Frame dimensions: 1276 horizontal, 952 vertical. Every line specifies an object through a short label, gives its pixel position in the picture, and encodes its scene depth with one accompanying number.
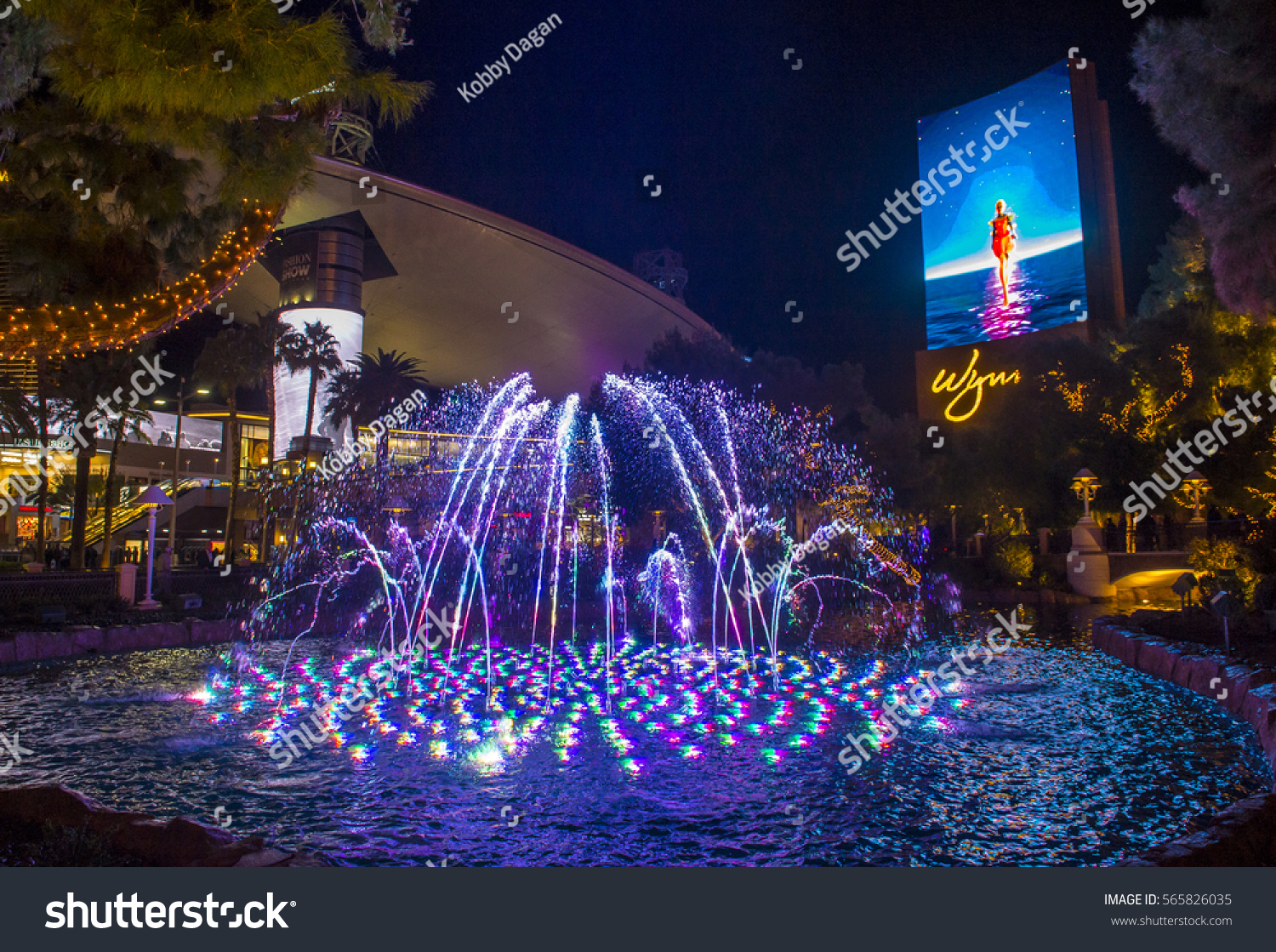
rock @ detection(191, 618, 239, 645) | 12.89
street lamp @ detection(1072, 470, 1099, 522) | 24.25
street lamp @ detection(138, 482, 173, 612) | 16.67
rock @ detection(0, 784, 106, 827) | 3.91
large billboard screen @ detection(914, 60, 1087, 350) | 49.06
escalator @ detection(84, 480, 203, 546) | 36.06
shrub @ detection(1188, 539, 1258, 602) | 13.14
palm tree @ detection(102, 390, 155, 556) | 26.52
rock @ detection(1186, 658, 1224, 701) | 8.04
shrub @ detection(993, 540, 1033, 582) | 22.77
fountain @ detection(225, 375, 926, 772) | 7.73
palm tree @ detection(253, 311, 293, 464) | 34.75
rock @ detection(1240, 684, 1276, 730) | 6.45
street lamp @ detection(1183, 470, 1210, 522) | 22.82
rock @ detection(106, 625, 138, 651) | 11.66
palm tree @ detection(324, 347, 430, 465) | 40.50
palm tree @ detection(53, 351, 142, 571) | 23.09
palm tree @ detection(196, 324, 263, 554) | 33.97
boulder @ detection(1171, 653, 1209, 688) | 8.62
